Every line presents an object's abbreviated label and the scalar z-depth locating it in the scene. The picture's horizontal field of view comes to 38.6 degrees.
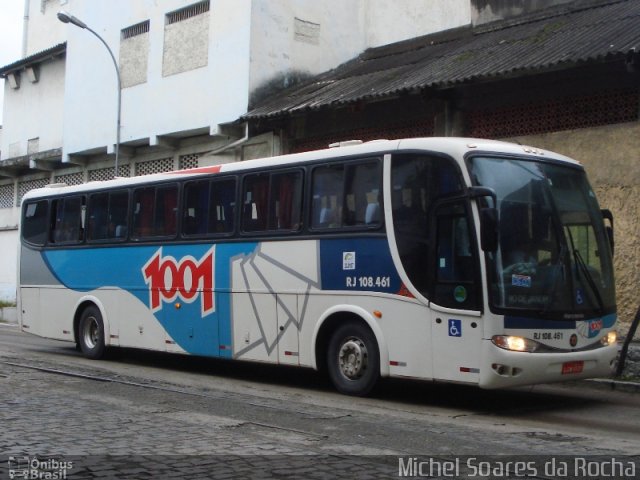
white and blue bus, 9.50
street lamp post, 22.15
